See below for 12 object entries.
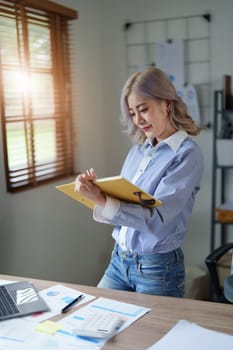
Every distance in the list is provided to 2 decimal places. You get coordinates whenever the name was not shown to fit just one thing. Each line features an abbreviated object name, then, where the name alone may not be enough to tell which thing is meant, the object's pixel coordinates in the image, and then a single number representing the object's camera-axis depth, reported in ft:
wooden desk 3.80
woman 4.70
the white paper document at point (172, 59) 10.11
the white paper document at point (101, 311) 3.83
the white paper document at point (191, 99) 10.11
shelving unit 9.68
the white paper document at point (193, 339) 3.65
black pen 4.39
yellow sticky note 4.00
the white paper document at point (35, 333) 3.74
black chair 6.45
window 7.68
